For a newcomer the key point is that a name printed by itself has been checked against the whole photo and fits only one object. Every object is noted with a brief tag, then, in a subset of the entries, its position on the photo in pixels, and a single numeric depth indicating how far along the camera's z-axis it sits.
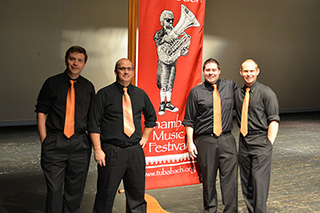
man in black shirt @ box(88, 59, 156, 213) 2.67
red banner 3.18
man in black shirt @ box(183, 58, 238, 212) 3.07
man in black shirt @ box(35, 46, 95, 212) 2.65
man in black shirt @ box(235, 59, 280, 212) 3.11
